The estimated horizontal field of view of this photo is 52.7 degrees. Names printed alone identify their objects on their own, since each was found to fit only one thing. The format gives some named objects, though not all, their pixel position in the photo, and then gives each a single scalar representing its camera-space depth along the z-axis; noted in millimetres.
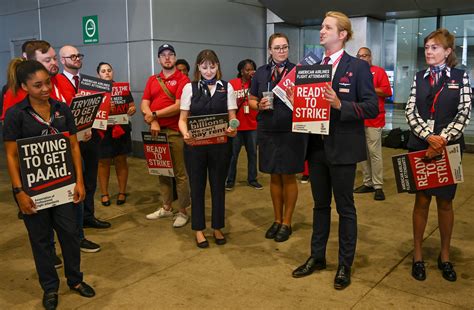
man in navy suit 3404
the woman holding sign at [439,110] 3566
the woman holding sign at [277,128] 4465
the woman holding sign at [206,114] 4426
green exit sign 9602
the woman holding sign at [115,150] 6062
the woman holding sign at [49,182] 3201
